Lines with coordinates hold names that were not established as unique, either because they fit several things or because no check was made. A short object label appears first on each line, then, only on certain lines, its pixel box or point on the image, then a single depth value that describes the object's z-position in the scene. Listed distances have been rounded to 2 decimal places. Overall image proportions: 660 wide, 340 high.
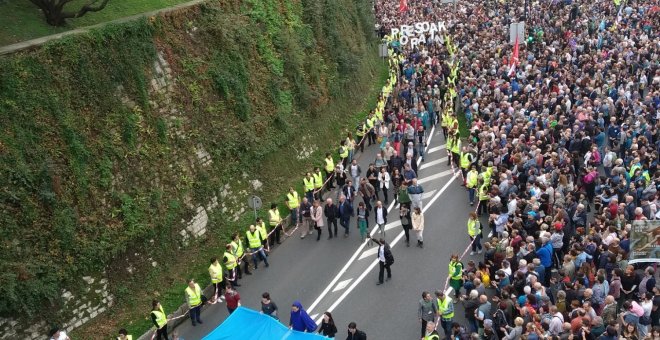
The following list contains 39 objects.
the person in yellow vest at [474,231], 17.31
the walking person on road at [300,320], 14.25
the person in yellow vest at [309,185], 21.47
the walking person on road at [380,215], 19.08
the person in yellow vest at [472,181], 20.52
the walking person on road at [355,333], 13.45
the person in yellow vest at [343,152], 23.95
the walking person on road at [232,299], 15.80
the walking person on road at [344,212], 19.45
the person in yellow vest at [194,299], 15.60
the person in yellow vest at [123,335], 13.85
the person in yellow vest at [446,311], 13.98
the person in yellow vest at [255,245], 18.16
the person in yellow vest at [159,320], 14.87
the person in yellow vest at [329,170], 22.88
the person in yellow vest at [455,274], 15.11
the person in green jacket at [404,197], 19.83
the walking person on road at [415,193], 19.85
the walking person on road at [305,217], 19.86
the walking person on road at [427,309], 13.89
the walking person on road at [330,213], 19.41
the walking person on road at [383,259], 16.52
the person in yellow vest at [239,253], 17.42
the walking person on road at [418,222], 18.08
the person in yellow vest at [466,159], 21.91
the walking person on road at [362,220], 19.09
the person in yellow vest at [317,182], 21.62
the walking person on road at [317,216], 19.61
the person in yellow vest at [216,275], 16.80
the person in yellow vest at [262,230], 18.31
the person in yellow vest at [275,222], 19.38
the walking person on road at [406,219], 18.53
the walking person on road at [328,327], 13.90
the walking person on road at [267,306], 14.84
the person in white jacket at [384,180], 21.58
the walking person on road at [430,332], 12.74
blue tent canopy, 13.21
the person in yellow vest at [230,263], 17.06
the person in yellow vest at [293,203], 20.33
